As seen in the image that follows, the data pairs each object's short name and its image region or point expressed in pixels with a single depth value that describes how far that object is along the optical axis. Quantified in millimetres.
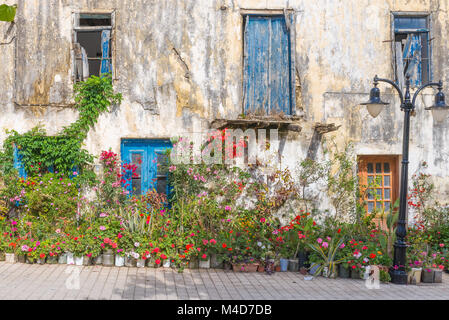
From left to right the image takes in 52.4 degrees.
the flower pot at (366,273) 7586
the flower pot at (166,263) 8078
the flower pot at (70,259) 7977
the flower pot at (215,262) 8148
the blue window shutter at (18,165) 9602
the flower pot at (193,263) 8125
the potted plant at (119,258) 7977
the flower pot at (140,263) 8031
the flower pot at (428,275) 7737
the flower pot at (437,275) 7738
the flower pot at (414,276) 7654
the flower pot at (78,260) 7980
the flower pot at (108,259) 8021
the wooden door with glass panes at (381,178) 10297
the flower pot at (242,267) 8008
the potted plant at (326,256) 7816
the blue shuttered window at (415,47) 10320
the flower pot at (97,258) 8070
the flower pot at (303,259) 8190
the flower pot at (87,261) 7996
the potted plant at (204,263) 8133
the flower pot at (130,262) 8047
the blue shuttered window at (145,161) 9836
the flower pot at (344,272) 7809
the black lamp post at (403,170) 7438
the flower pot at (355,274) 7751
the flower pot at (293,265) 8211
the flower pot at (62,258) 8008
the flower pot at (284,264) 8211
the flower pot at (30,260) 7922
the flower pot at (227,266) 8117
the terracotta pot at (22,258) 8041
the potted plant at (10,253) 8078
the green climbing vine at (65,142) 9516
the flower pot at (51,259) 7988
